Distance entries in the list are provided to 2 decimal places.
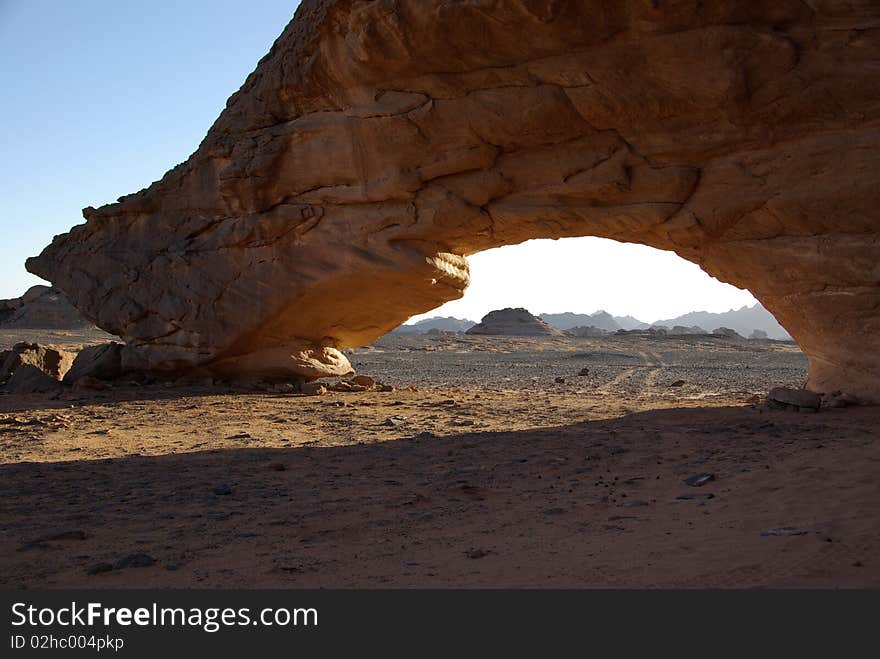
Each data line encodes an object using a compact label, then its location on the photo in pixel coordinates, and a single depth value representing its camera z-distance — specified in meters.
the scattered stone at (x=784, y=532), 3.72
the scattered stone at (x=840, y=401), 8.48
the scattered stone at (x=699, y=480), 5.35
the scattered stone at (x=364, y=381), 13.65
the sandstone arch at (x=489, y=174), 8.35
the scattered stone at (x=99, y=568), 3.79
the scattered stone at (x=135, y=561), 3.89
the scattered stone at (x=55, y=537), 4.32
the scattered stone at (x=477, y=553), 3.92
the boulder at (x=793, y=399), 8.48
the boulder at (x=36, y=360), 14.06
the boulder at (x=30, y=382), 12.85
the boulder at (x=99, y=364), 13.34
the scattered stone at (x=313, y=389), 12.77
